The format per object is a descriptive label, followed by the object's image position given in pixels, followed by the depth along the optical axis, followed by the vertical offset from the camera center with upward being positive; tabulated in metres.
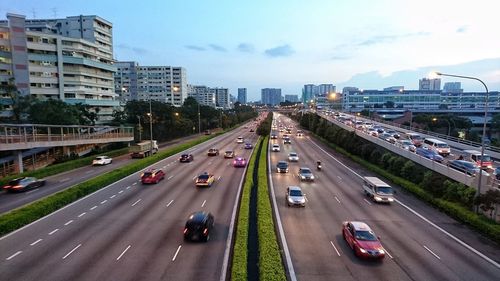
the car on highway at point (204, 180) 33.22 -8.00
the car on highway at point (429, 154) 33.84 -5.45
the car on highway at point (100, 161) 46.20 -8.21
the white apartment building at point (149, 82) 181.38 +13.77
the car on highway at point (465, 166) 27.53 -5.63
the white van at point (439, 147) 40.41 -5.53
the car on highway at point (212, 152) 56.59 -8.56
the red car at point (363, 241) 17.31 -7.76
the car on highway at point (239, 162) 45.81 -8.37
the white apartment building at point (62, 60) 70.69 +11.04
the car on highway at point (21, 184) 30.87 -7.92
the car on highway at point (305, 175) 37.34 -8.33
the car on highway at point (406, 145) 38.67 -5.25
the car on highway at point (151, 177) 34.69 -7.95
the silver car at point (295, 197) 27.20 -8.03
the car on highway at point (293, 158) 51.25 -8.59
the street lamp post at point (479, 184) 23.42 -5.89
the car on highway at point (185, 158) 49.53 -8.45
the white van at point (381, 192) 28.45 -7.90
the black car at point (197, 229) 19.19 -7.56
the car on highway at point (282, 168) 41.66 -8.29
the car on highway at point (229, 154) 53.99 -8.43
